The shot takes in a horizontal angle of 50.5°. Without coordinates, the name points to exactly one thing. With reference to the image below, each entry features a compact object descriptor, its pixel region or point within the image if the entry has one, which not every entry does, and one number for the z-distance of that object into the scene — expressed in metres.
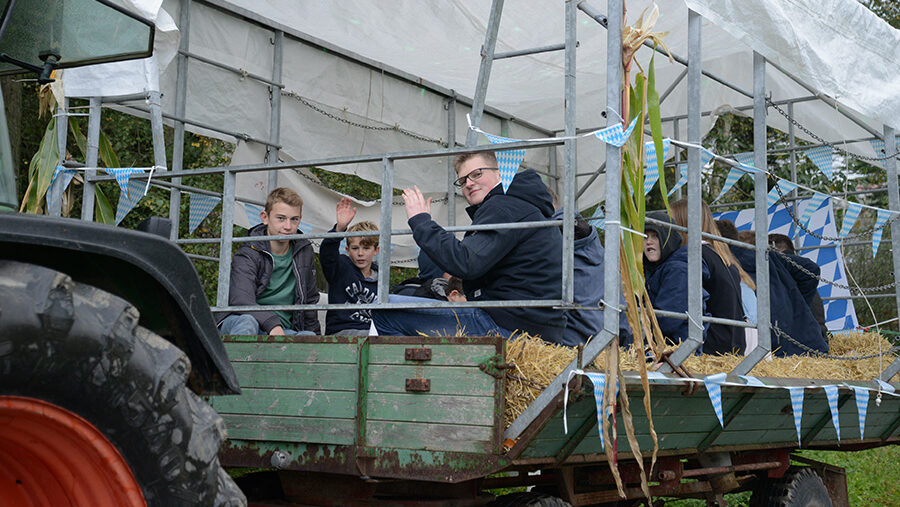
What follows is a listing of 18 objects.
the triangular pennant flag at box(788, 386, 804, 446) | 5.37
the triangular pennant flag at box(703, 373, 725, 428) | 4.64
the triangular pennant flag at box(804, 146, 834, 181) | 8.43
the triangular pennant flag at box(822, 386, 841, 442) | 5.66
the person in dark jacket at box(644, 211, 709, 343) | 5.64
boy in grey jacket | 5.51
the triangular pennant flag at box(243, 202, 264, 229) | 7.88
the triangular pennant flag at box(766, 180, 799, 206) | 6.68
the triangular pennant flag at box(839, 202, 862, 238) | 7.21
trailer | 3.70
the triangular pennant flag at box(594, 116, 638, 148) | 3.98
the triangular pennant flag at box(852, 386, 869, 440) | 5.95
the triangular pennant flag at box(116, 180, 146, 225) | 5.58
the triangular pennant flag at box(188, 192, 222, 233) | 6.92
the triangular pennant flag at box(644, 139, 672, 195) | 4.85
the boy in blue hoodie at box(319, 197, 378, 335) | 6.32
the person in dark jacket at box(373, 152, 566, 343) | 4.45
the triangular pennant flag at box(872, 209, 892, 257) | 6.44
